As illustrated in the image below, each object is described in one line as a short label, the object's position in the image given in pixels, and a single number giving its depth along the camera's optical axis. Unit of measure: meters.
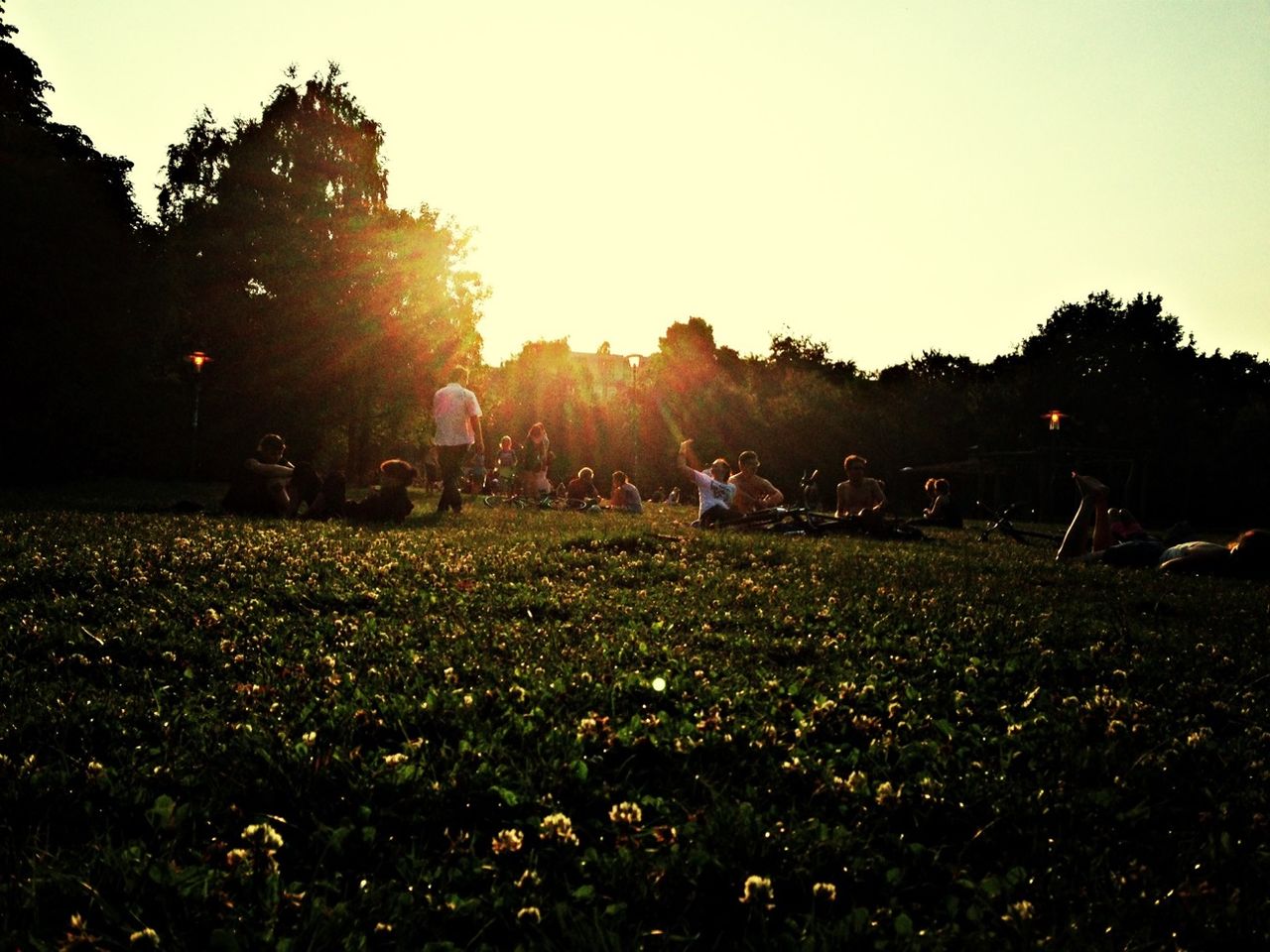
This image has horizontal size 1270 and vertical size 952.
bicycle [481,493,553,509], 24.23
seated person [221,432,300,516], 15.51
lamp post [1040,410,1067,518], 40.87
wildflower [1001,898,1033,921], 2.53
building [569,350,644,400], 77.94
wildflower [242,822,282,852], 2.78
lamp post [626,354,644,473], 45.12
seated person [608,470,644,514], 24.94
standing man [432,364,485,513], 19.14
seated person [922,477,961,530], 22.30
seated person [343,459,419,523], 15.59
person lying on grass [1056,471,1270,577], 12.58
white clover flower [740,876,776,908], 2.58
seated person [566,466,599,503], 25.66
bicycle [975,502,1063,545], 18.48
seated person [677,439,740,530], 18.53
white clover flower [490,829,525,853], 2.84
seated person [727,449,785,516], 20.25
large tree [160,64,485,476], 39.75
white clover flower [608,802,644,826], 3.08
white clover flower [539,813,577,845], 2.91
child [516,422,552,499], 25.28
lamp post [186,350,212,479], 33.62
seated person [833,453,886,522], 19.47
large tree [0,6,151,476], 28.77
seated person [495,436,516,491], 31.75
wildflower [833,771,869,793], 3.41
